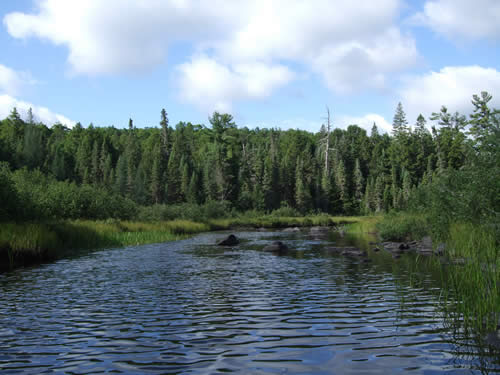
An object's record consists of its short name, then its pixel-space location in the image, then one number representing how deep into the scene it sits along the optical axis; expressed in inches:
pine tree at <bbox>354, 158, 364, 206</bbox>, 4237.2
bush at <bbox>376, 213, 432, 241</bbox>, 1192.8
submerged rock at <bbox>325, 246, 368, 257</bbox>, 942.4
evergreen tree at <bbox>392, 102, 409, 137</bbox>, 4688.7
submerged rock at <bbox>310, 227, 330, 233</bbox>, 2066.9
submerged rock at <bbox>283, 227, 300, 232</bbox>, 2189.5
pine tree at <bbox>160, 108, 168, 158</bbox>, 4799.7
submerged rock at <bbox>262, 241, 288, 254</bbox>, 1095.6
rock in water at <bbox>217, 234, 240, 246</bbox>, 1297.0
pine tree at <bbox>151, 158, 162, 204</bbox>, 3791.8
